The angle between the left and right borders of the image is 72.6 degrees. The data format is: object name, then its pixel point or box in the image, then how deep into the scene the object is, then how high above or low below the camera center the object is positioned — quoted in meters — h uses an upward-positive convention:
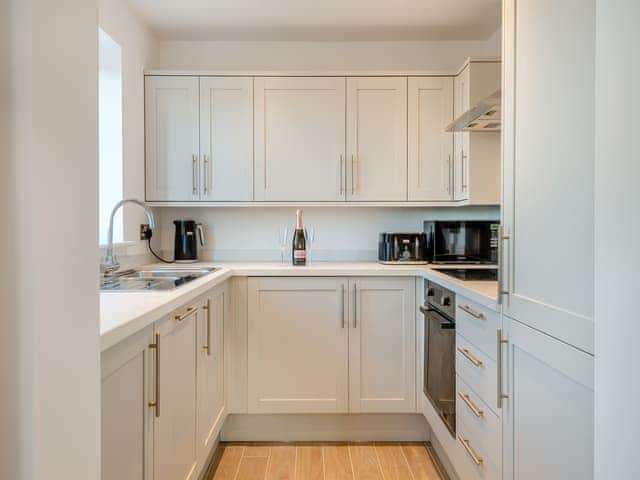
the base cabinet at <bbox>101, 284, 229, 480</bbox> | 1.03 -0.49
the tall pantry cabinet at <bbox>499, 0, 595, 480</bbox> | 0.96 +0.00
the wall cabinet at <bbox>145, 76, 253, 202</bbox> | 2.70 +0.61
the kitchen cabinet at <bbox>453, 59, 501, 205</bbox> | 2.46 +0.52
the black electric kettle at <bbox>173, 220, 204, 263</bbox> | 2.83 -0.04
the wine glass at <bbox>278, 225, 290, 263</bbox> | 2.98 +0.00
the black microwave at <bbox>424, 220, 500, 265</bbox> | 2.71 -0.03
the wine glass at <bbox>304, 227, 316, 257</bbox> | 2.95 +0.01
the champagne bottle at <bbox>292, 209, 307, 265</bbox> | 2.65 -0.05
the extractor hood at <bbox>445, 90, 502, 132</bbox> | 1.59 +0.54
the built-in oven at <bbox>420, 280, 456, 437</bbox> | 1.95 -0.55
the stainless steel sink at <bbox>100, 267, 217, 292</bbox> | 1.83 -0.21
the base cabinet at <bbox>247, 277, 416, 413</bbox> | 2.43 -0.60
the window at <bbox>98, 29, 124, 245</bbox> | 2.39 +0.54
